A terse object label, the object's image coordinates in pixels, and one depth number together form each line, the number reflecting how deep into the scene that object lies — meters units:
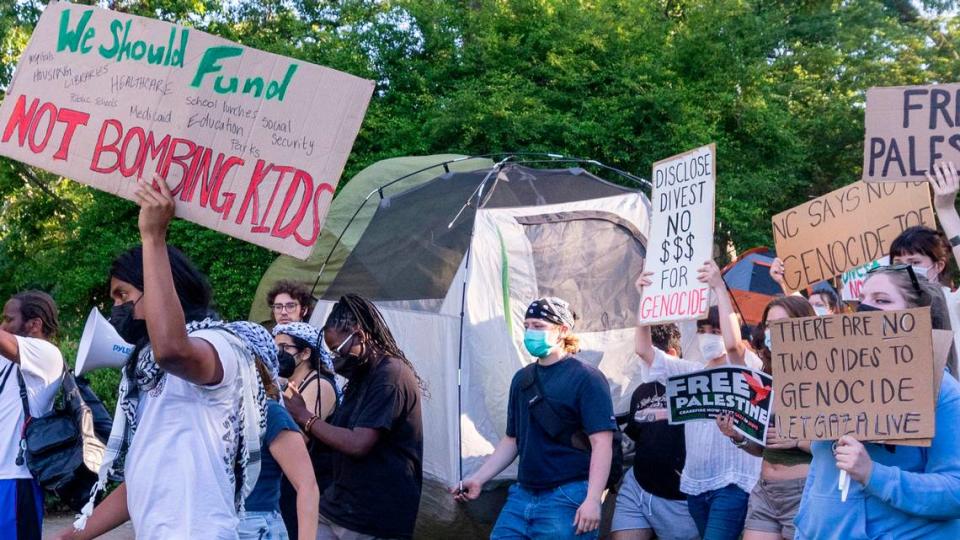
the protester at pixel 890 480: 3.61
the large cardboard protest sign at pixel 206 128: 4.03
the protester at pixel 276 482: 4.11
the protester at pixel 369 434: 5.64
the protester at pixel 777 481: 5.66
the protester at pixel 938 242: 5.41
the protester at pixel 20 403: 6.17
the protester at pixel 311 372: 6.39
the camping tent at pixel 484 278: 8.93
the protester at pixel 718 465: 6.20
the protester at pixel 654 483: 6.92
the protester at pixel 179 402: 3.54
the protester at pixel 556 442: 6.00
